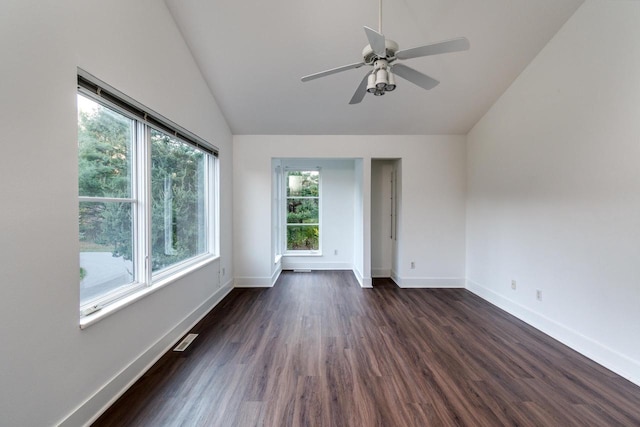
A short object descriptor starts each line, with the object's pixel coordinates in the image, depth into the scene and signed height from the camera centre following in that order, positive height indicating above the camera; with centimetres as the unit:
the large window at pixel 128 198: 169 +9
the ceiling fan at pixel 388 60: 159 +104
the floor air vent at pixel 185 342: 238 -131
